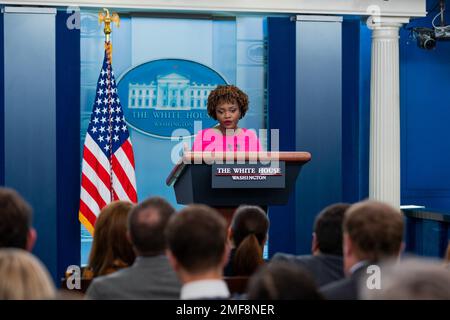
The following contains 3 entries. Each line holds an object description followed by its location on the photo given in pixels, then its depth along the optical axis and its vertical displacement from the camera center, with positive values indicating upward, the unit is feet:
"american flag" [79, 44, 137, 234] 22.11 +0.02
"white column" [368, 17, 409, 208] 25.63 +1.58
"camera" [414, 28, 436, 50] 26.22 +3.97
